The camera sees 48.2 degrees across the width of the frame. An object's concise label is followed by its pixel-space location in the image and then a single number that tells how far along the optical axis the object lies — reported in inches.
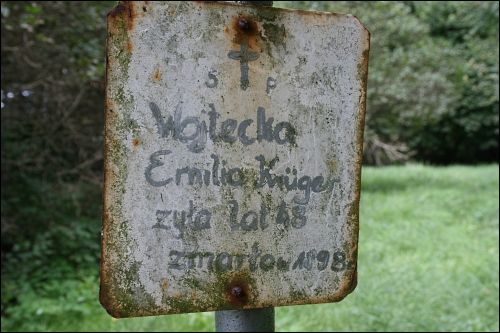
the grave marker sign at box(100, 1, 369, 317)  33.7
